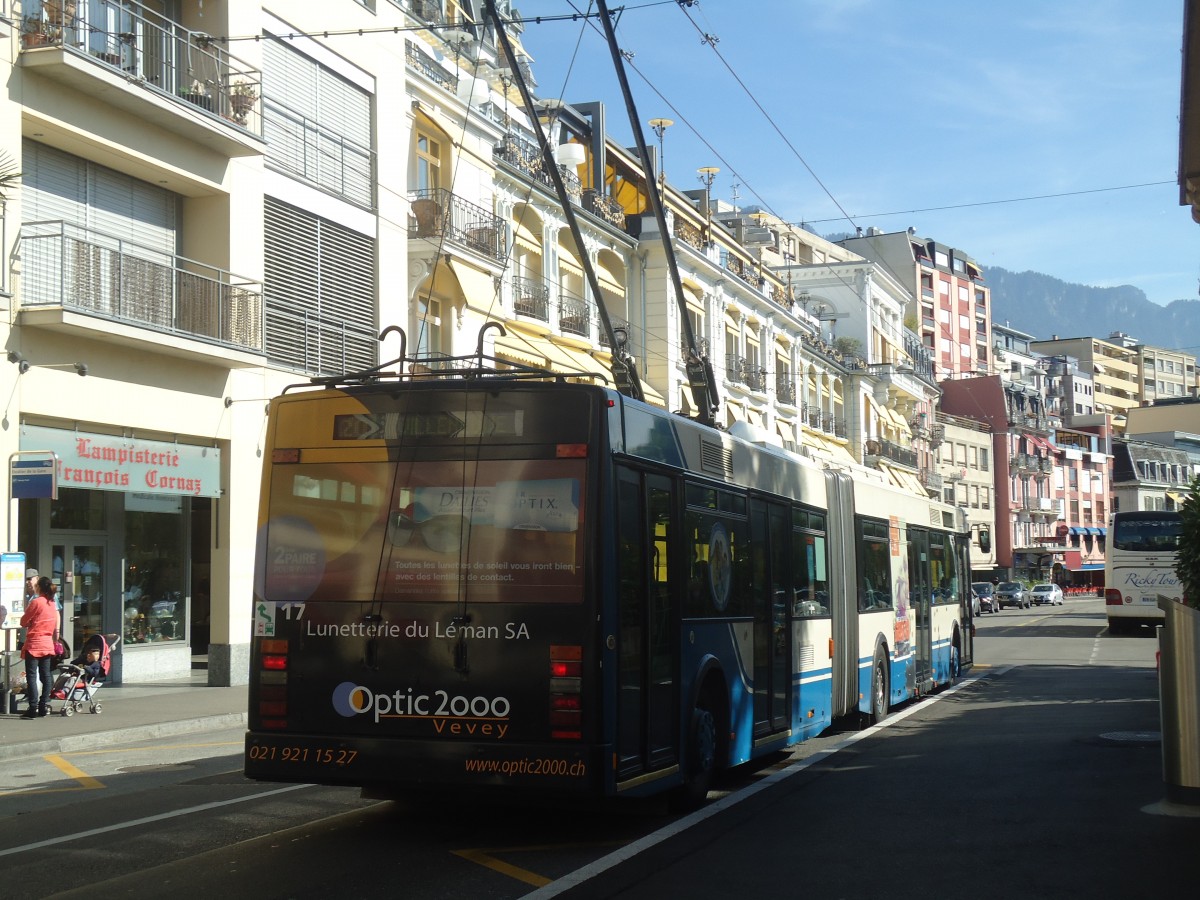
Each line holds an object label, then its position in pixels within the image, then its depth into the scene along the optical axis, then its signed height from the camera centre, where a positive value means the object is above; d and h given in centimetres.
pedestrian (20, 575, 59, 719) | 1792 -87
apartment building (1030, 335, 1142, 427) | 14912 +2158
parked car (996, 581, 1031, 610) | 7919 -145
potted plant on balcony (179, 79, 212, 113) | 2281 +777
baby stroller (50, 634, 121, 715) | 1841 -130
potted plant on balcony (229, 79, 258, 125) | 2342 +794
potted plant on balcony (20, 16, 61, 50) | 1953 +754
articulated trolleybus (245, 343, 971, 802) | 852 -11
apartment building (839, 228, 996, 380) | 10388 +2134
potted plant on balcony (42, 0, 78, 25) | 1977 +792
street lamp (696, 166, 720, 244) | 5359 +1525
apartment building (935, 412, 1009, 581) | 9675 +718
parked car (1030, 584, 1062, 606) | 8525 -154
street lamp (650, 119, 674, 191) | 4508 +1428
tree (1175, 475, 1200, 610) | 1399 +18
